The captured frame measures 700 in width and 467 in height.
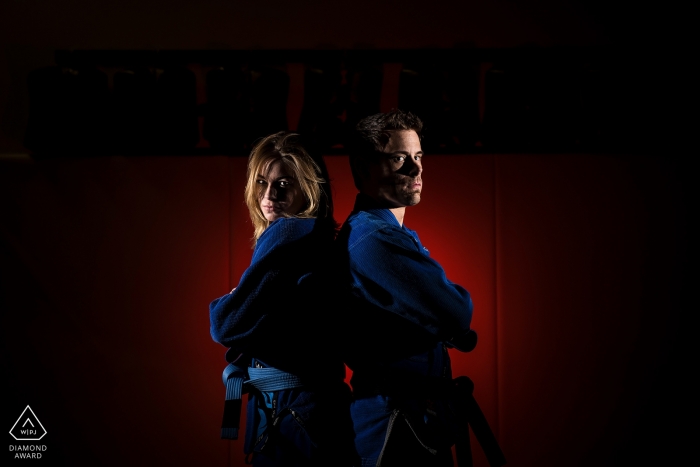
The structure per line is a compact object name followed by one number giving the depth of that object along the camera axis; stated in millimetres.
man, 1696
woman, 1746
